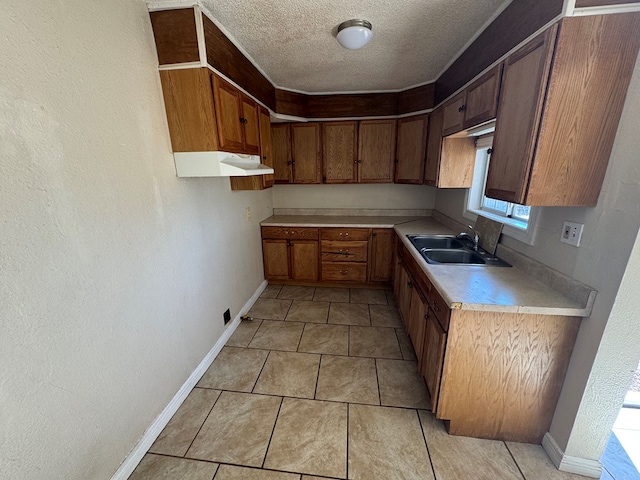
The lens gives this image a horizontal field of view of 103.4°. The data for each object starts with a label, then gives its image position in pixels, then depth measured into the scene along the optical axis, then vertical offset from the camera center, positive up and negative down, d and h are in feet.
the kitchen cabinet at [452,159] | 7.66 +0.39
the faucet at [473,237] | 6.98 -1.82
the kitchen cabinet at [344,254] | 10.39 -3.27
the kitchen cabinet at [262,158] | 7.82 +0.49
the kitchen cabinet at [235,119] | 5.27 +1.28
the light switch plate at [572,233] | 4.10 -1.00
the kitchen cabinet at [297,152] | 10.41 +0.86
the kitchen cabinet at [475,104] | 4.87 +1.50
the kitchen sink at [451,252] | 6.01 -2.11
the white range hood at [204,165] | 5.21 +0.20
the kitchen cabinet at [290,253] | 10.63 -3.31
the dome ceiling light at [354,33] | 5.22 +2.85
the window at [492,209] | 5.42 -0.98
